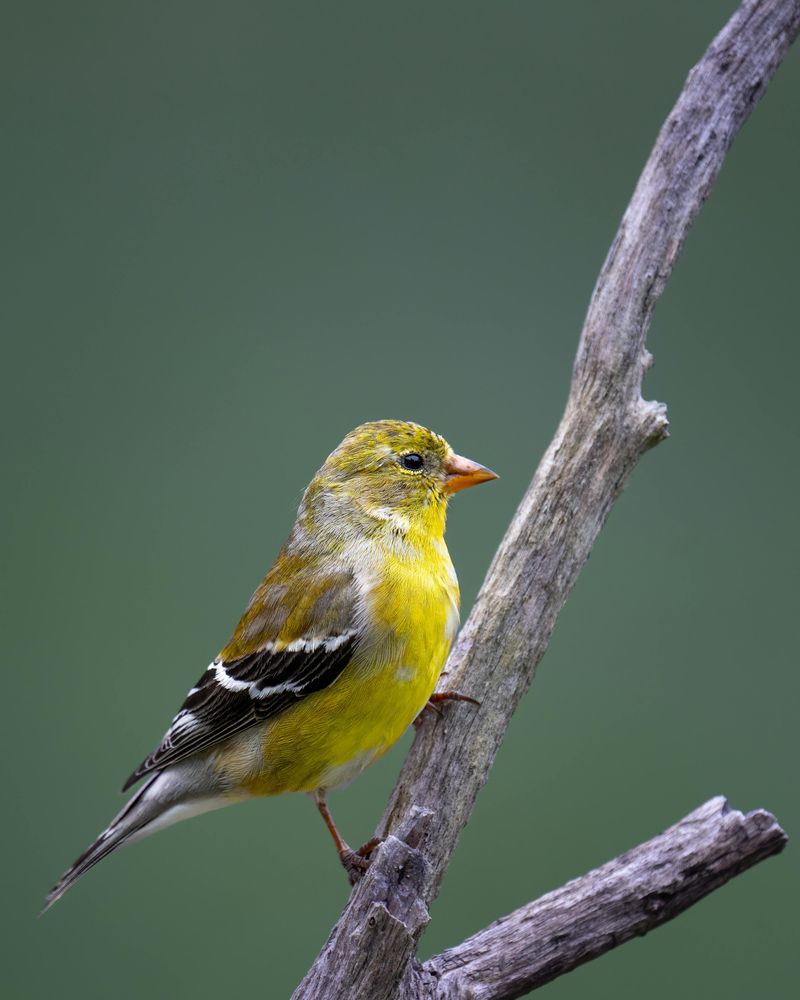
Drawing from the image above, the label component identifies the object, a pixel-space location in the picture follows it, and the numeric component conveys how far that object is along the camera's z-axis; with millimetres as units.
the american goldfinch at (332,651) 4687
